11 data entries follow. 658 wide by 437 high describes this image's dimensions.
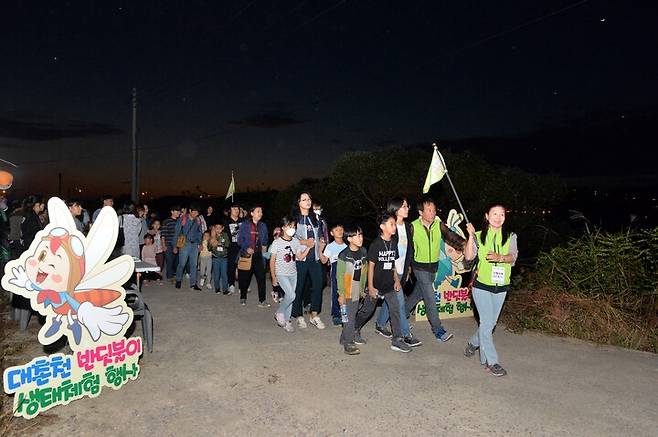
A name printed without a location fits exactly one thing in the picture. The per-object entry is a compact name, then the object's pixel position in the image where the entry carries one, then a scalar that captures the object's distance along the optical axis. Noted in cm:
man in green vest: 656
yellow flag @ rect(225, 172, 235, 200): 1400
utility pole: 2102
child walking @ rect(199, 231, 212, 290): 1019
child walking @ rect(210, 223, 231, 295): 952
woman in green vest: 525
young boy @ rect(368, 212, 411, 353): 602
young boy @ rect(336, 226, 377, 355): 605
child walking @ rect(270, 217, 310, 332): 702
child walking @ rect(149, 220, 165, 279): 1122
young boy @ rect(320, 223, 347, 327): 669
